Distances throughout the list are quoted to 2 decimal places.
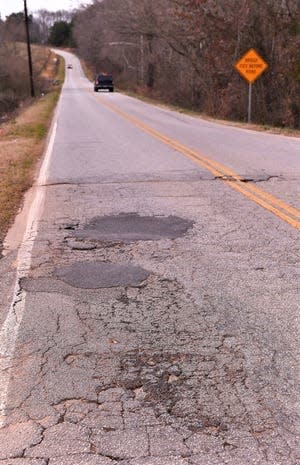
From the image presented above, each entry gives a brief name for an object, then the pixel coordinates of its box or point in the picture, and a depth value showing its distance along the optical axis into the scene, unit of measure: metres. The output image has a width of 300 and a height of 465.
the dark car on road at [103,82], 56.16
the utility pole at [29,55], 45.54
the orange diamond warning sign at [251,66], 22.45
